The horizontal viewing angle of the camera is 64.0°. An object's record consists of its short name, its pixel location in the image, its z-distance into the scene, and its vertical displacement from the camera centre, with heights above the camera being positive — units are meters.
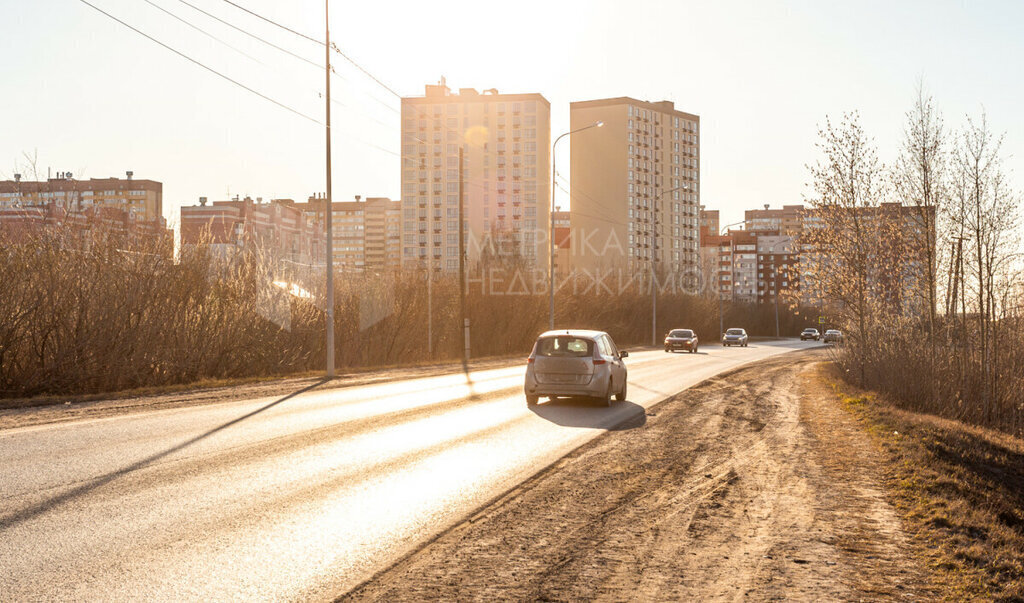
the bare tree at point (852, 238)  22.39 +1.89
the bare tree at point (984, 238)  19.78 +1.66
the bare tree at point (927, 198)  20.45 +2.73
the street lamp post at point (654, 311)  63.17 -0.31
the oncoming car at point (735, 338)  66.68 -2.55
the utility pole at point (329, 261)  25.22 +1.46
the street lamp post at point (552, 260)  45.28 +2.58
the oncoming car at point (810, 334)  90.12 -3.02
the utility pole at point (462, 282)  37.78 +1.18
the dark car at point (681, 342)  51.66 -2.21
